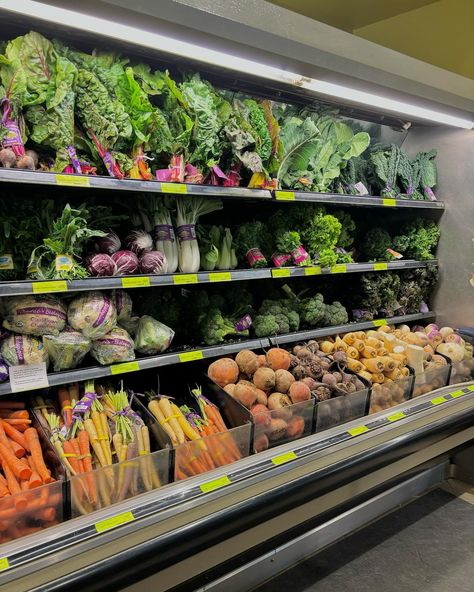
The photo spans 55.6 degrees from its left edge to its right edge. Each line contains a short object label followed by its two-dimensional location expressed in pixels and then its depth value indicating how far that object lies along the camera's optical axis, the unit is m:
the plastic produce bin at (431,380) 2.68
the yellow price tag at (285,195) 2.40
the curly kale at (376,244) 3.26
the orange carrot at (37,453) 1.70
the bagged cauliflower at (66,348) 1.87
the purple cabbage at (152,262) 2.08
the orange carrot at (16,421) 1.89
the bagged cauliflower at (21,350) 1.81
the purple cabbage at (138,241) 2.13
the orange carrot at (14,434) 1.83
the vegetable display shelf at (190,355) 1.89
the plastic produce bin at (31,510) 1.46
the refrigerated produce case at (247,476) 1.52
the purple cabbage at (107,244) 2.05
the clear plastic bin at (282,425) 2.04
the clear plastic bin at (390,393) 2.46
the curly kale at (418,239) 3.37
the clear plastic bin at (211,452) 1.83
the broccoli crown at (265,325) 2.59
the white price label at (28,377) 1.77
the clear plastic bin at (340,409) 2.24
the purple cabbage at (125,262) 2.00
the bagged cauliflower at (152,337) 2.15
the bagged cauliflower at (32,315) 1.85
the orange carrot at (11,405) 1.99
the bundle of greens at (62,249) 1.82
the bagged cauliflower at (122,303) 2.14
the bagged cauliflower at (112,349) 1.99
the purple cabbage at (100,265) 1.93
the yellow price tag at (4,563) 1.36
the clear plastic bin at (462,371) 2.89
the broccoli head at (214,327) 2.41
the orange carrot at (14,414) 1.93
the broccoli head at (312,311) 2.85
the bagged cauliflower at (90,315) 1.94
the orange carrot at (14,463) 1.67
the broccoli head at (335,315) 2.93
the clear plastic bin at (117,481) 1.60
